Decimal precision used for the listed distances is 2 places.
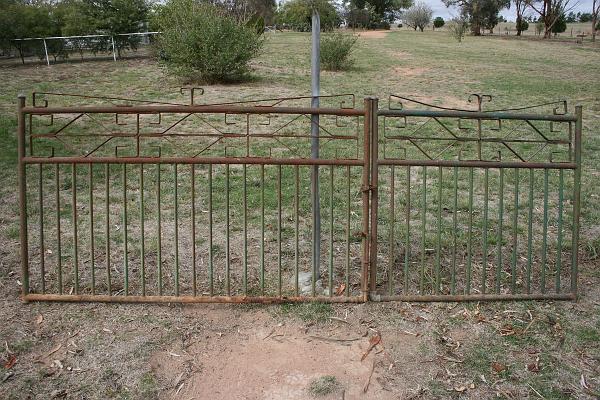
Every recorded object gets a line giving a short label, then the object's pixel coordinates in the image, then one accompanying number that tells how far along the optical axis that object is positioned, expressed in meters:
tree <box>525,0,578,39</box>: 47.06
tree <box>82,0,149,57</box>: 21.61
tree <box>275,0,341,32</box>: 44.44
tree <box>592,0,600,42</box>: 41.21
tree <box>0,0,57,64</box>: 20.36
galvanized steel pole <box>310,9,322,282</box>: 4.19
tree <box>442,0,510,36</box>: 48.13
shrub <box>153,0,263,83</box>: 14.82
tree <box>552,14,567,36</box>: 49.69
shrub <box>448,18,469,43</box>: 36.75
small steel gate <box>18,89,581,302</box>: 4.02
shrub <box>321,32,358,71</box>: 18.77
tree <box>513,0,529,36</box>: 48.03
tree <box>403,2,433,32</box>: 61.08
